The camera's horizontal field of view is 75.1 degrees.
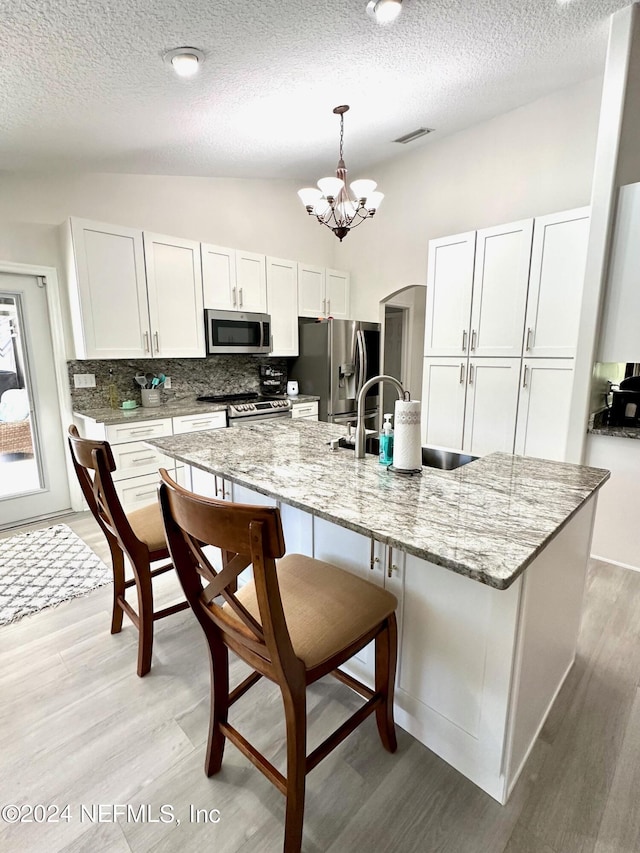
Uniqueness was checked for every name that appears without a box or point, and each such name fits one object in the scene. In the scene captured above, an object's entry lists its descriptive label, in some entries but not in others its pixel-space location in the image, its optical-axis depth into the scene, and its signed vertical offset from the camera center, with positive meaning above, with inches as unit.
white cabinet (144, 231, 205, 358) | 137.5 +18.1
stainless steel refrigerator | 171.8 -5.3
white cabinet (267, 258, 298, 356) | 169.6 +19.2
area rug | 93.0 -54.9
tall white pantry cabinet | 116.6 +4.9
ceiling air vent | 144.4 +75.4
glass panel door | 126.7 -18.5
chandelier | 104.5 +40.5
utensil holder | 147.8 -16.5
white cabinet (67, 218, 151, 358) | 123.0 +17.9
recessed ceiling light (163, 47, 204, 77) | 78.9 +55.4
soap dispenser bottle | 67.7 -15.2
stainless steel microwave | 152.7 +6.8
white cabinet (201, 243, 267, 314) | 150.5 +26.3
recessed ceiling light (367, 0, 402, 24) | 76.7 +63.0
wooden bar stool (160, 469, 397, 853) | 35.9 -30.7
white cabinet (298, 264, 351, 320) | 181.2 +26.0
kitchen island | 44.6 -28.1
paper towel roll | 60.0 -12.9
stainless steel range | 151.9 -21.3
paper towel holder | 63.1 -18.1
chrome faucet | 65.4 -9.2
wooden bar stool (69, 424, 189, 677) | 64.3 -31.6
